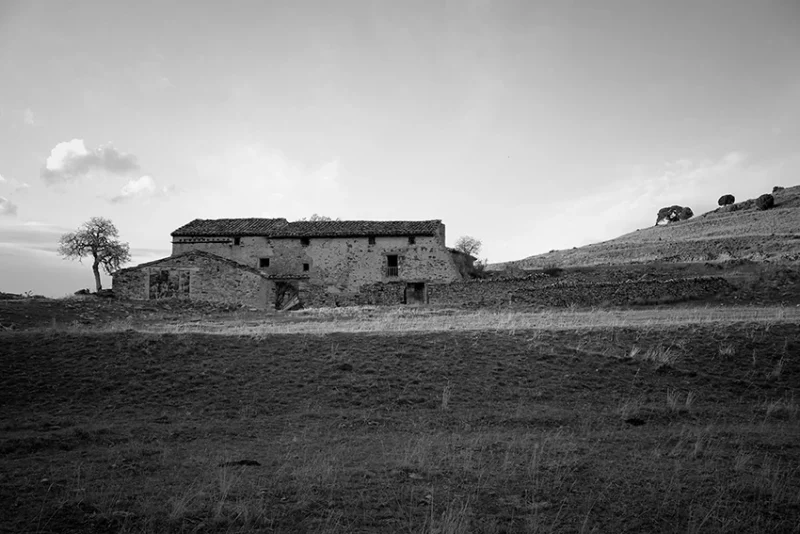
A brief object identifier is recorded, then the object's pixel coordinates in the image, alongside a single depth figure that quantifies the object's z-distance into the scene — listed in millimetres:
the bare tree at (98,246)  44469
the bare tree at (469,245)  71831
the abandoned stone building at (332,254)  36125
